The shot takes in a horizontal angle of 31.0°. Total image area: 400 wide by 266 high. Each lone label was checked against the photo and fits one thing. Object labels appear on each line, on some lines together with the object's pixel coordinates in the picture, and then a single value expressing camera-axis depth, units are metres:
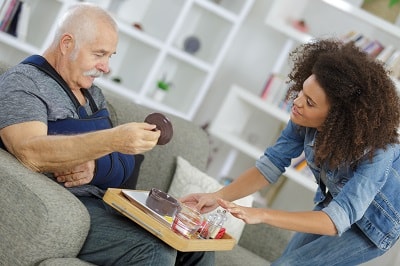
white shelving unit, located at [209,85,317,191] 4.23
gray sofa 1.82
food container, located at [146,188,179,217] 2.01
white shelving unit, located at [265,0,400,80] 4.15
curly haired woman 2.05
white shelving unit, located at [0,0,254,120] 4.16
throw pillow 2.83
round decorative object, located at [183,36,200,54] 4.51
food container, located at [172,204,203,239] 1.95
